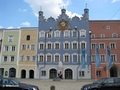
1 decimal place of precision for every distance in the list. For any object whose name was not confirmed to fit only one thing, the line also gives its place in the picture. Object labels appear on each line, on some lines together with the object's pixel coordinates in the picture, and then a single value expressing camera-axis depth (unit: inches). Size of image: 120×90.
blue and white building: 1090.9
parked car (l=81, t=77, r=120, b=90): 355.0
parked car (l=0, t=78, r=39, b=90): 337.2
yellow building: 1135.7
